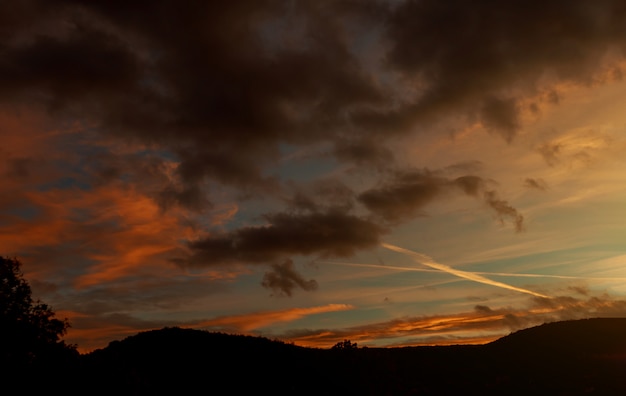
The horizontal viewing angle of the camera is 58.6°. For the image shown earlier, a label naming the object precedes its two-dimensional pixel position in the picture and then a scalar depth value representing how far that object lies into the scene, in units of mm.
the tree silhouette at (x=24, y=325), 52094
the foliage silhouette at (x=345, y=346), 84500
